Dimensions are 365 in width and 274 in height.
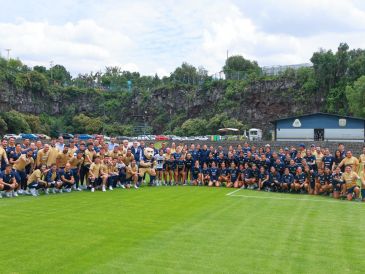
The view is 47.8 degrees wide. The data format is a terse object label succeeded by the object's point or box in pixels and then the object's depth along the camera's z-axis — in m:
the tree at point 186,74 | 84.31
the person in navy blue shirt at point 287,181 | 15.58
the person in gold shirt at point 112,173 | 15.55
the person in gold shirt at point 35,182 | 13.51
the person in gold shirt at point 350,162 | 14.62
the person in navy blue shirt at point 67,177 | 14.37
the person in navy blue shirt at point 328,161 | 15.59
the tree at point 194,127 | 67.06
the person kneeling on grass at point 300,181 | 15.39
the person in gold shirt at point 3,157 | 13.80
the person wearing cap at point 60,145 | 15.10
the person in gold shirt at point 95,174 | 14.95
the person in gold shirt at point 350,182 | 13.83
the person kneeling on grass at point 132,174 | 16.21
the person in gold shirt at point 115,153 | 16.66
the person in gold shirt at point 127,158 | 16.75
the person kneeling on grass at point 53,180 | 14.00
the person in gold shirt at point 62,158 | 14.80
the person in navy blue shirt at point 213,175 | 17.22
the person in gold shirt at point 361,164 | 14.30
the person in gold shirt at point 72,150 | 15.05
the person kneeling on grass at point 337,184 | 14.24
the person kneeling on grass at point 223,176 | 17.16
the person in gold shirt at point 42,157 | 14.49
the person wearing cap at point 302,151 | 16.57
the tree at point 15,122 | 58.84
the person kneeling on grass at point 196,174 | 17.41
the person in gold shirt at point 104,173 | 15.09
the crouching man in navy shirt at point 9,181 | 12.84
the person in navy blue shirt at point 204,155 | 18.20
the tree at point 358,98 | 43.53
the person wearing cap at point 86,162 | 15.38
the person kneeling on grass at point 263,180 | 16.17
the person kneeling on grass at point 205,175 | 17.33
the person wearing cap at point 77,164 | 14.95
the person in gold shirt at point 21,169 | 13.59
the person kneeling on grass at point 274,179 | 15.84
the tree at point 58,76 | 90.65
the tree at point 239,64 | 86.98
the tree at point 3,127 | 55.97
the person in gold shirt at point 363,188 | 13.79
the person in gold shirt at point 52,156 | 14.69
